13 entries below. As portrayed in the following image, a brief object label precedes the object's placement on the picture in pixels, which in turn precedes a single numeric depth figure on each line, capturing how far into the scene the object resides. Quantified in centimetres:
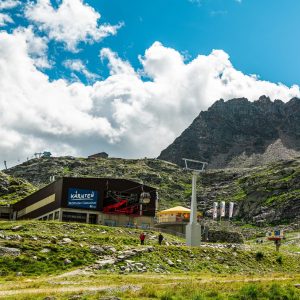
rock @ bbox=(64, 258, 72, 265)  2832
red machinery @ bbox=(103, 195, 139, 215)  7014
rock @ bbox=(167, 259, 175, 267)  3119
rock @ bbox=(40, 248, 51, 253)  2942
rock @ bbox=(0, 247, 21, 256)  2803
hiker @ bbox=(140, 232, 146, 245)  3914
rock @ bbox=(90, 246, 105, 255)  3078
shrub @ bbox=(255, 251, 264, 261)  3753
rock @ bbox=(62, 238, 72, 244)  3229
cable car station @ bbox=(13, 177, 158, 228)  6920
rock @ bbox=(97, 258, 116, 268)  2833
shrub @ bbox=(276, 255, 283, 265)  3851
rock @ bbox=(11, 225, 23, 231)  4571
